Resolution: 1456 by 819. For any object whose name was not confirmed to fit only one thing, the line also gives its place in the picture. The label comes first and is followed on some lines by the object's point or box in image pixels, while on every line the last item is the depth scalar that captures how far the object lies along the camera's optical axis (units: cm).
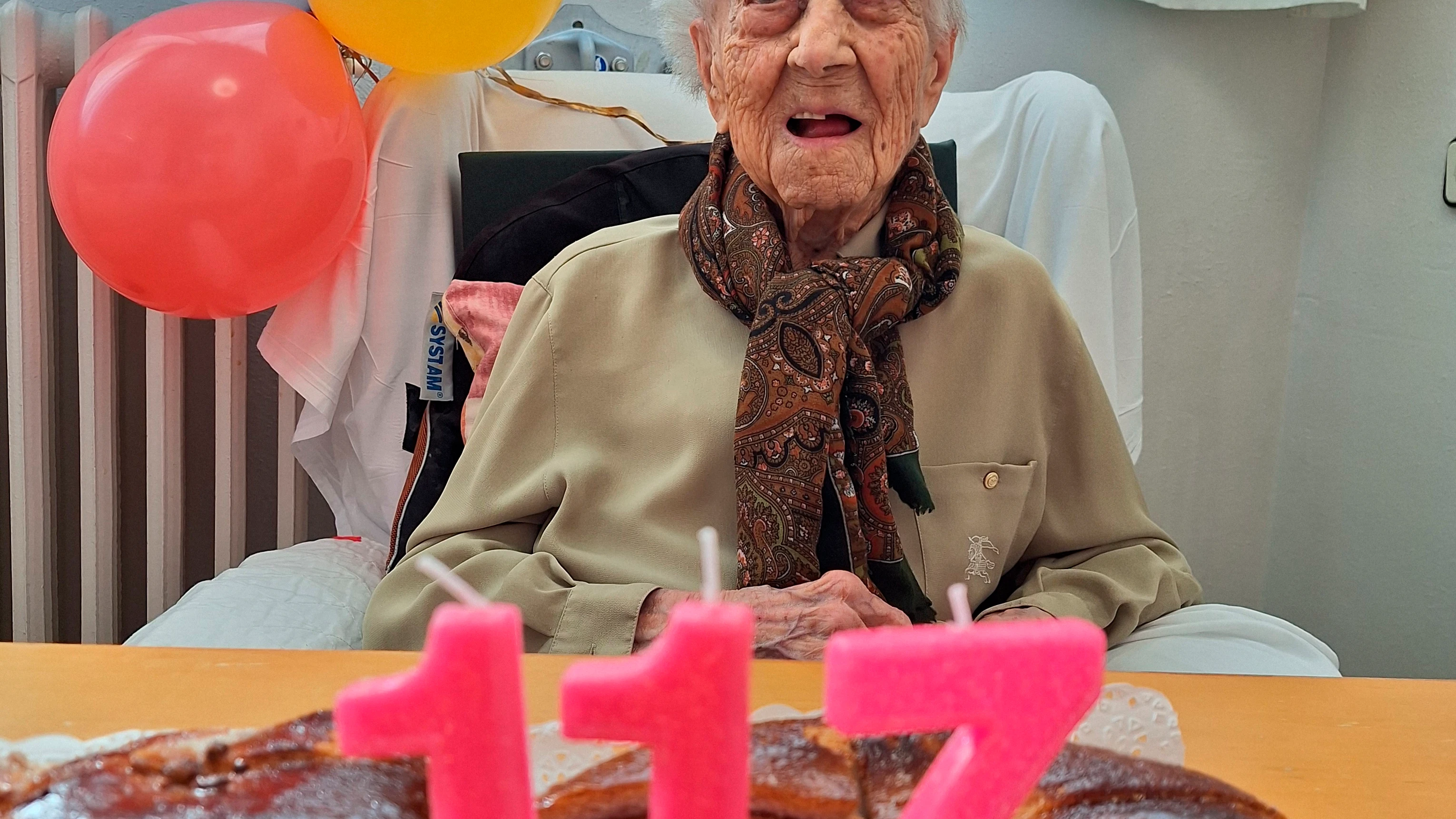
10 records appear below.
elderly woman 118
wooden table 62
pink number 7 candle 35
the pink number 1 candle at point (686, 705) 35
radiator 197
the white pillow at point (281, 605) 126
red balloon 153
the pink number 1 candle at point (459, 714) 36
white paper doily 61
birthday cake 51
